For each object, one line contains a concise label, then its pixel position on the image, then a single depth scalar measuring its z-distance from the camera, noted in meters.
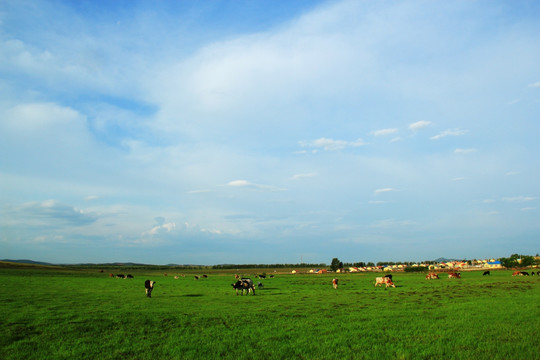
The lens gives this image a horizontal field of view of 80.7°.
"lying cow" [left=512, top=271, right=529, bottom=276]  61.20
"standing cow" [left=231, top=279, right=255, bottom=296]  32.09
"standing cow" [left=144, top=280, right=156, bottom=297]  29.09
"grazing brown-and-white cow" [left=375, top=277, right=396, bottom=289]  40.36
